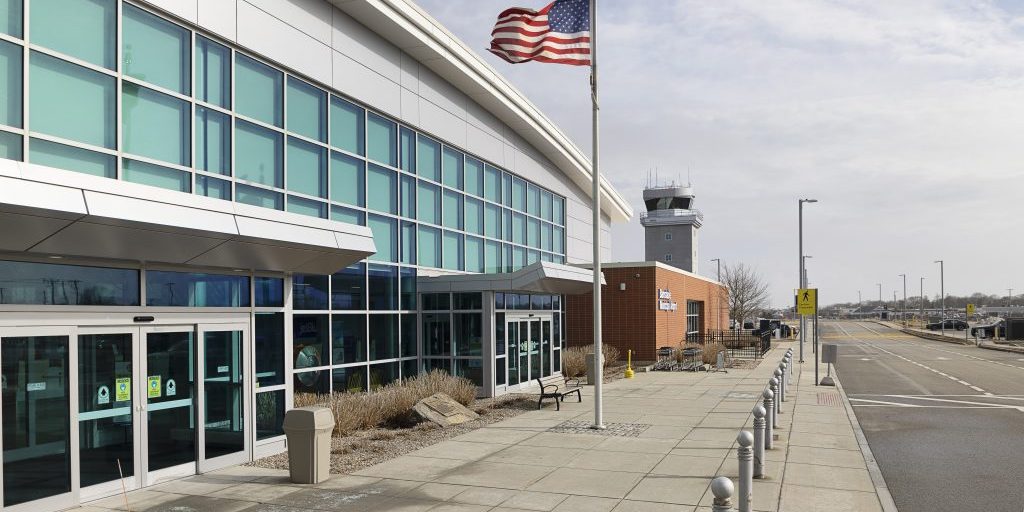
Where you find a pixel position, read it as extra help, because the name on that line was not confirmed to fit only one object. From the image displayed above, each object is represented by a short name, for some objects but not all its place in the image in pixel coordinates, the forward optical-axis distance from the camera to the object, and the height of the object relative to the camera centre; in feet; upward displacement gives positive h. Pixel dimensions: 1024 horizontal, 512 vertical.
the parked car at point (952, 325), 291.67 -19.26
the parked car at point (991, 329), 212.89 -15.36
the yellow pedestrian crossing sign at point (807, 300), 98.89 -3.13
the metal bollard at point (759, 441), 35.88 -7.43
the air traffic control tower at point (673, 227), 310.24 +19.37
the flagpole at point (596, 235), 51.75 +2.81
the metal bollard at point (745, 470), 27.19 -6.66
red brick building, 117.08 -5.14
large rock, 53.31 -8.97
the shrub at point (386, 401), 50.39 -8.20
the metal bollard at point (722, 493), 21.04 -5.67
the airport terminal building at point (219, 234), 31.48 +2.21
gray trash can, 35.83 -7.31
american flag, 50.44 +15.40
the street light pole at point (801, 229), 122.81 +7.06
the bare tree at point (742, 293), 261.24 -6.05
